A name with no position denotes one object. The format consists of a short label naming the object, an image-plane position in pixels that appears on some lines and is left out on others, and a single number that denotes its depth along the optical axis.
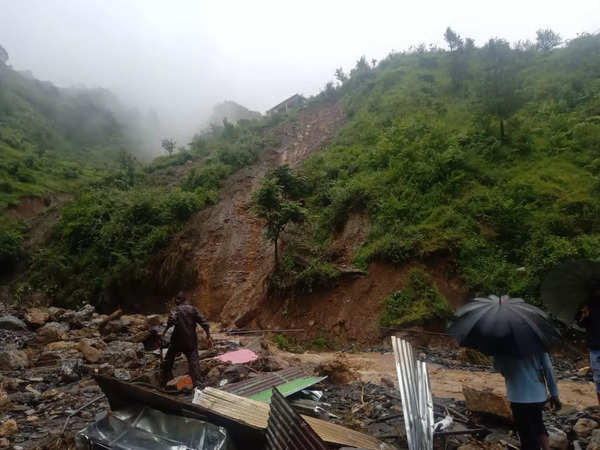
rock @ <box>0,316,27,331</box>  9.49
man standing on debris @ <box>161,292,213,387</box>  5.66
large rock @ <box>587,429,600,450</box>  3.61
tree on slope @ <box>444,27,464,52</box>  27.67
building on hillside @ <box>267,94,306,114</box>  39.69
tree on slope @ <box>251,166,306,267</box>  12.03
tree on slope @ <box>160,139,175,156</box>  32.53
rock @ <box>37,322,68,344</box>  8.38
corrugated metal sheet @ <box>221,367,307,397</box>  5.16
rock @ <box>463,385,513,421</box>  4.28
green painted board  4.84
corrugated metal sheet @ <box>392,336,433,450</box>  3.72
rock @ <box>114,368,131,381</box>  5.68
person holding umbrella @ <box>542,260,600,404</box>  3.85
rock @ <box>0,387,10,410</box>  4.76
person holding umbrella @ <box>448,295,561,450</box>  3.07
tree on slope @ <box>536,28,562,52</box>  24.06
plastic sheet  3.11
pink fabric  6.73
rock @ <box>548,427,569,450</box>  3.73
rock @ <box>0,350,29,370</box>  6.54
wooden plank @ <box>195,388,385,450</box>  3.80
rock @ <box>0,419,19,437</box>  4.09
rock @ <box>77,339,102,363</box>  6.81
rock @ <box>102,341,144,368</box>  6.68
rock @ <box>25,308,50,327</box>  10.05
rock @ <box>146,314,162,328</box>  9.75
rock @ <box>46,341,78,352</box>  7.80
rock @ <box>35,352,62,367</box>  6.88
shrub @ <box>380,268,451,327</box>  9.13
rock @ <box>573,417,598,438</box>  3.96
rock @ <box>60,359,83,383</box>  5.85
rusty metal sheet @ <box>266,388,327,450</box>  3.01
